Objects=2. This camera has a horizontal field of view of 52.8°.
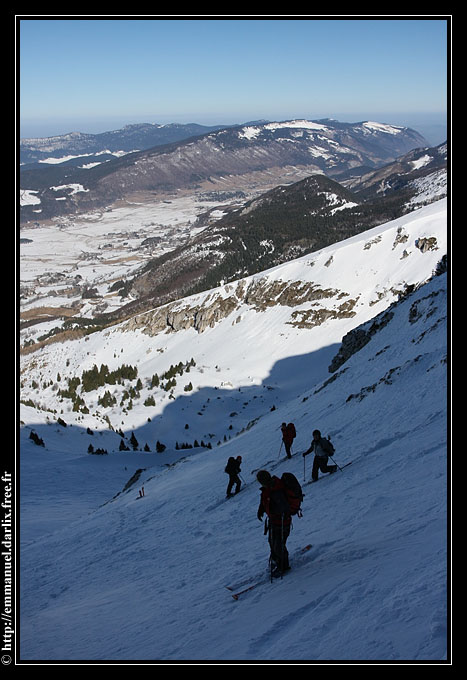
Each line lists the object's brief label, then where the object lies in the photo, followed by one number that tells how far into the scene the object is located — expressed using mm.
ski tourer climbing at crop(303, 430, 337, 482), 10625
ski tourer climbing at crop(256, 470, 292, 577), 6457
